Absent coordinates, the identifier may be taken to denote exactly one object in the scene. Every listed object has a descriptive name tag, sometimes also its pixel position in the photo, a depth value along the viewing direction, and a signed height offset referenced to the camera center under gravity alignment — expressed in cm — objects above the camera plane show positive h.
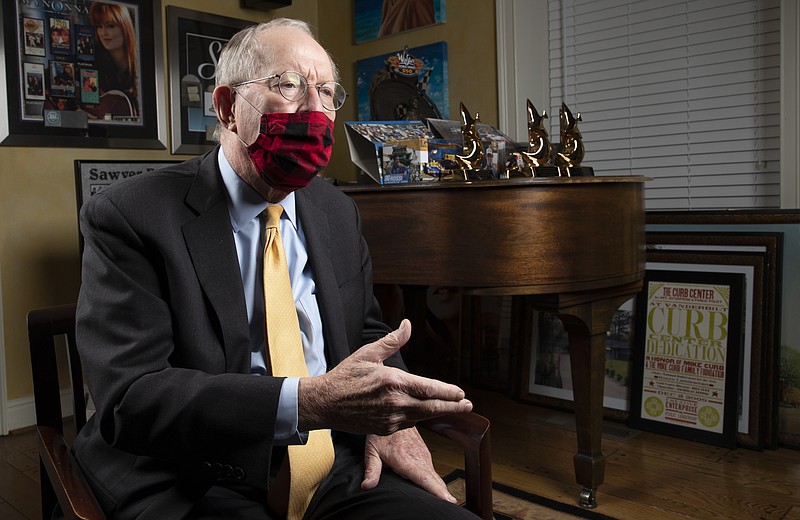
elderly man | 110 -22
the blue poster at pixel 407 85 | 380 +62
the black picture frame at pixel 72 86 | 319 +56
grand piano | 208 -13
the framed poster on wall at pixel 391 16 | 380 +100
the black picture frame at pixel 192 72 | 373 +69
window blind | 306 +47
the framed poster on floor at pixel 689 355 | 285 -64
